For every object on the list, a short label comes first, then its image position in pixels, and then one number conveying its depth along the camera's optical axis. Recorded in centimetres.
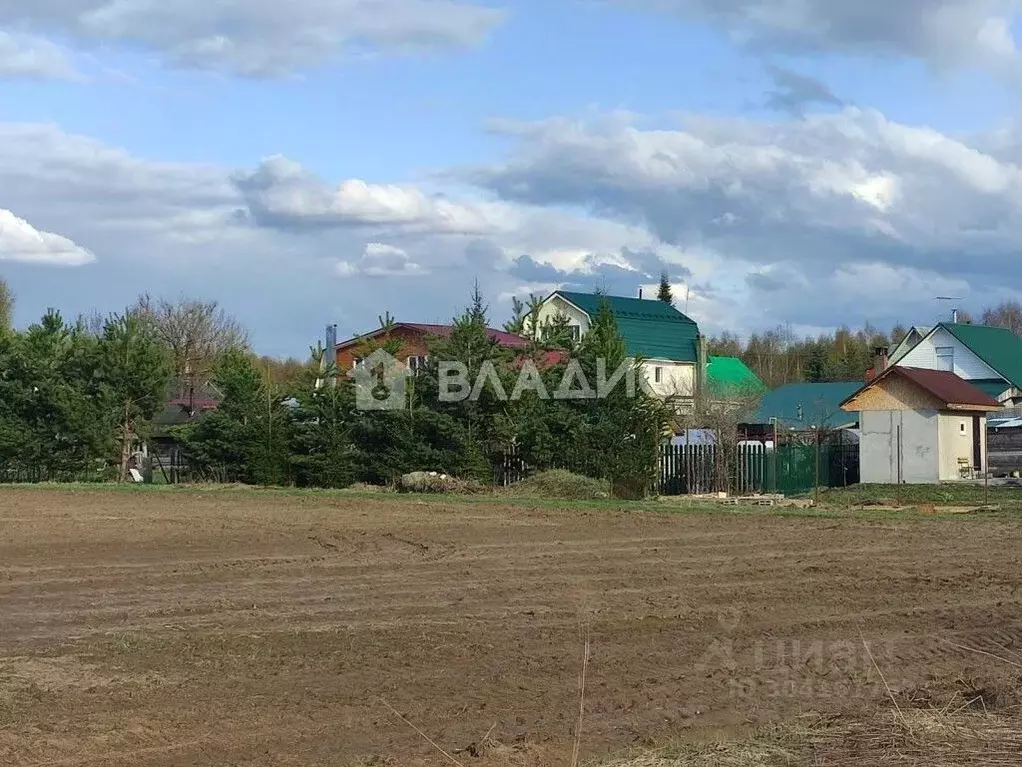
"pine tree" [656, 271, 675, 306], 10575
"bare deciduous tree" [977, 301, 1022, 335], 11566
